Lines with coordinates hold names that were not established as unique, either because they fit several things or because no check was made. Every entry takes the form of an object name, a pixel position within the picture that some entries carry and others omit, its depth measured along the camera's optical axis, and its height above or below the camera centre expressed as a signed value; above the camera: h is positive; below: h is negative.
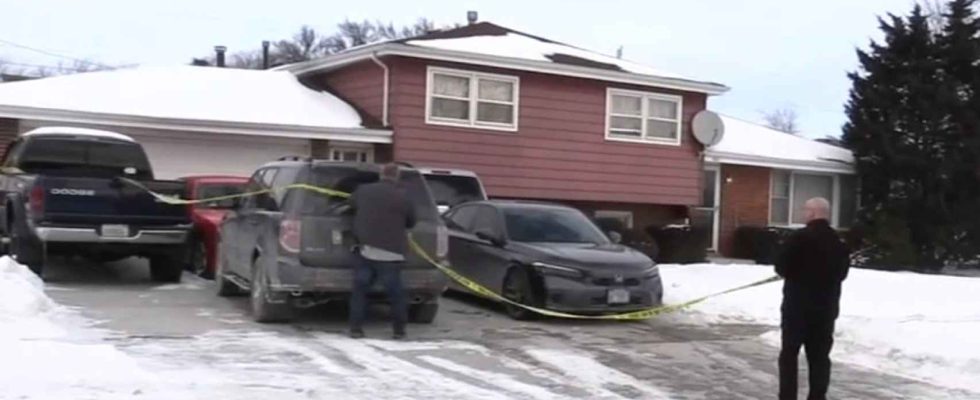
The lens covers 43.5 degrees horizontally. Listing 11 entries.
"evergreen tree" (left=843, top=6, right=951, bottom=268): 29.14 +0.90
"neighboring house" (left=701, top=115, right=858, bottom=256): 29.38 -0.21
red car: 16.56 -0.88
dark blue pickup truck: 14.52 -0.72
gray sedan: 13.74 -1.11
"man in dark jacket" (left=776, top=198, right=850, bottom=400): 9.27 -0.86
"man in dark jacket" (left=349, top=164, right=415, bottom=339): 11.78 -0.80
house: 23.64 +1.00
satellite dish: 26.95 +0.95
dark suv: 12.03 -0.88
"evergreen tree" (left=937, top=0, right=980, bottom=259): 29.05 +1.39
